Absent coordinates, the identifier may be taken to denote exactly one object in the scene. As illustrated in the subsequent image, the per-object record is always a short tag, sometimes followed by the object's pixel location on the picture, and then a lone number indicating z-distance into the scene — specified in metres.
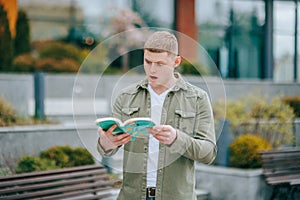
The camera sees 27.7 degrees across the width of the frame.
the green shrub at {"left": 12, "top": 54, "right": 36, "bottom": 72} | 14.79
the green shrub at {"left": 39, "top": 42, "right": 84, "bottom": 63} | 15.94
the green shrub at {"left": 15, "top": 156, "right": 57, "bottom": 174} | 7.18
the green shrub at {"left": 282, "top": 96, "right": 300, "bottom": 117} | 12.29
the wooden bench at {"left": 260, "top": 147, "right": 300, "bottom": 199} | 7.65
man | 3.40
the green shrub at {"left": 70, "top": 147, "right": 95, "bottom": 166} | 7.57
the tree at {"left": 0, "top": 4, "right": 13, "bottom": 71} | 13.84
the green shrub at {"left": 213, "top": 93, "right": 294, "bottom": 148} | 9.24
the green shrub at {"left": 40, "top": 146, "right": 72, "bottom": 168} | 7.49
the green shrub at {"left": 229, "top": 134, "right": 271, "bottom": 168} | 8.14
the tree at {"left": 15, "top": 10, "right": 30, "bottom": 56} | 15.78
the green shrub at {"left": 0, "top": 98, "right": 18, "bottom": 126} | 8.54
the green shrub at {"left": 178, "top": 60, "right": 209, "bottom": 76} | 12.14
